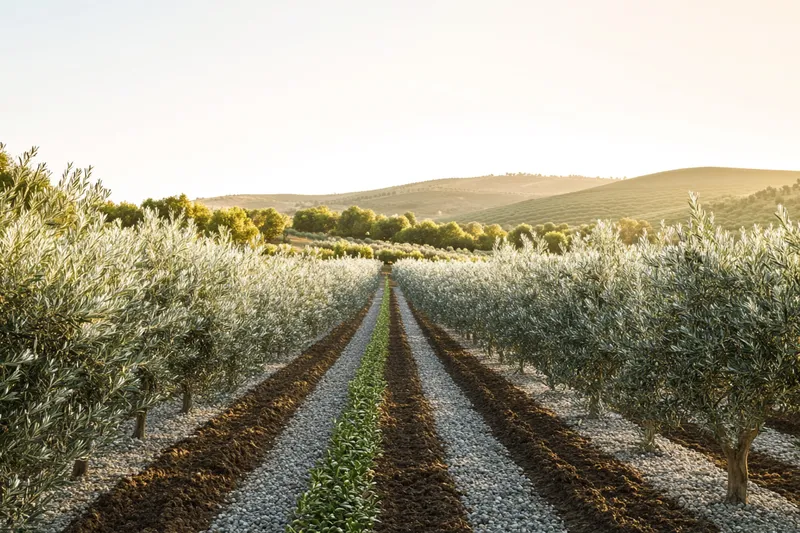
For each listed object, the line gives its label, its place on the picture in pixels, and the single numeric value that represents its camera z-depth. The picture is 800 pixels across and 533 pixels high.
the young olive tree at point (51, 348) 5.98
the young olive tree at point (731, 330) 7.54
